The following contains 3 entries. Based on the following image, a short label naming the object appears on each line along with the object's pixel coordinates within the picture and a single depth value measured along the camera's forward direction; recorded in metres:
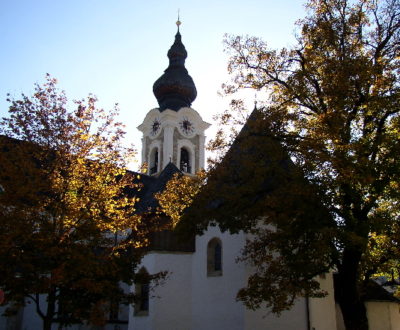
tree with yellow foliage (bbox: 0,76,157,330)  11.09
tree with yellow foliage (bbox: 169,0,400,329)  11.65
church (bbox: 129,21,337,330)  17.91
